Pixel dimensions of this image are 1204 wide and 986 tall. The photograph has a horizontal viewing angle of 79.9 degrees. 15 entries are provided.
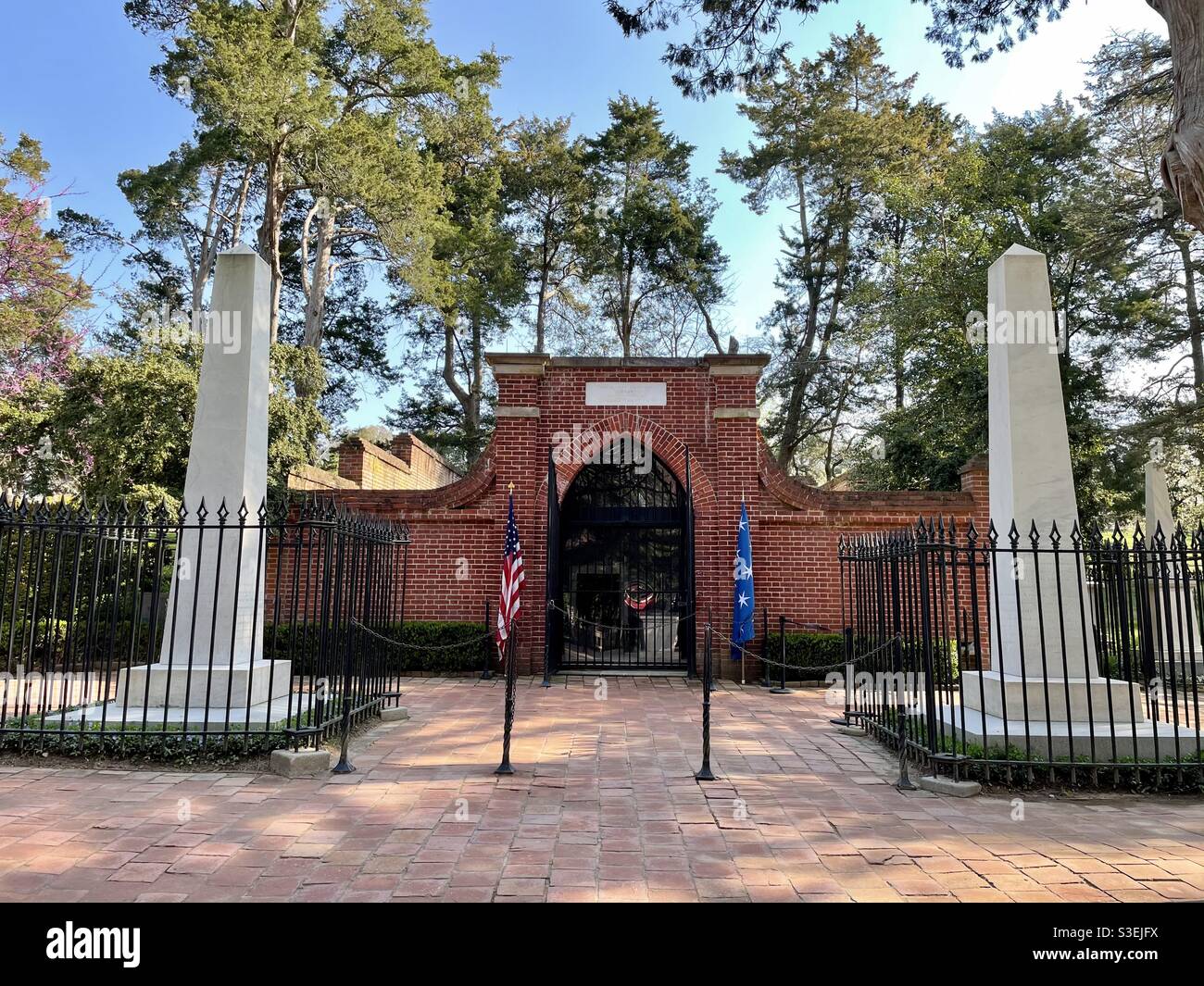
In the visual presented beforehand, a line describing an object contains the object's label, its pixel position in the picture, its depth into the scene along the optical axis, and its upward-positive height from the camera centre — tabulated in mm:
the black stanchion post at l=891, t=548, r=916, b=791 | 5195 -642
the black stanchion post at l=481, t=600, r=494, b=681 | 10609 -1295
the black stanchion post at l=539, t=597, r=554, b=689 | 10047 -959
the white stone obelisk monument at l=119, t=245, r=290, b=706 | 6160 +801
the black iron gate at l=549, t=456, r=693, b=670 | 11797 +318
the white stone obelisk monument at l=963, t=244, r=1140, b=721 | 5820 +786
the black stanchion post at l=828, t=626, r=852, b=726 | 7486 -893
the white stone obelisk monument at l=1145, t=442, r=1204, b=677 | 11258 +1253
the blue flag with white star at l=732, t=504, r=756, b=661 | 10414 -167
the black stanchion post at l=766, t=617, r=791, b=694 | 9719 -1430
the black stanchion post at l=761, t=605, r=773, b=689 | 10734 -802
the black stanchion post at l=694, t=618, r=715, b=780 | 5347 -1120
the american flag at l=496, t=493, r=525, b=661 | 9281 +9
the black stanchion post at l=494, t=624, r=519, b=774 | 5441 -1002
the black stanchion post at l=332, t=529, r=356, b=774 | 5387 -1044
